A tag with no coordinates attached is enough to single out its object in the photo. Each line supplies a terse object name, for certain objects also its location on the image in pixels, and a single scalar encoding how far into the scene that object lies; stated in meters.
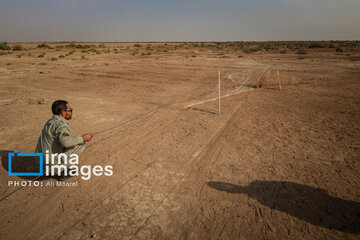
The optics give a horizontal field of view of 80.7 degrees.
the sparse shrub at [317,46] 41.00
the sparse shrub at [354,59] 20.68
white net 8.98
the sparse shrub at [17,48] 35.89
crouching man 3.29
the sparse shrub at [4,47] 34.61
